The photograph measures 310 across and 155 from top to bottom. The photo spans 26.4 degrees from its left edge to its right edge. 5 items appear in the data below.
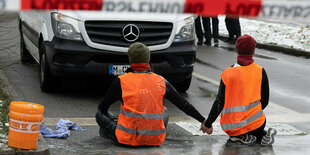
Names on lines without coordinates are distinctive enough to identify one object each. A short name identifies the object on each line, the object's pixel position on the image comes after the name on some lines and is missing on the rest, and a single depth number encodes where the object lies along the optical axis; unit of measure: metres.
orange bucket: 5.84
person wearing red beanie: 6.85
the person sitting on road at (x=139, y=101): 6.44
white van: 8.92
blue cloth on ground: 6.91
